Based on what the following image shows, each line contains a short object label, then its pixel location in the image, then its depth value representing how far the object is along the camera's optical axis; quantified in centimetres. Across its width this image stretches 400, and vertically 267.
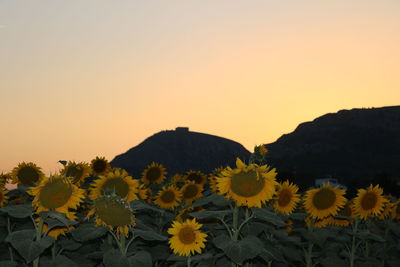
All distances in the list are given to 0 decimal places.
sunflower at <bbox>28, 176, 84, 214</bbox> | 615
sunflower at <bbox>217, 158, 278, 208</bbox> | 638
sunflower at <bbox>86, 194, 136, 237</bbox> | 588
